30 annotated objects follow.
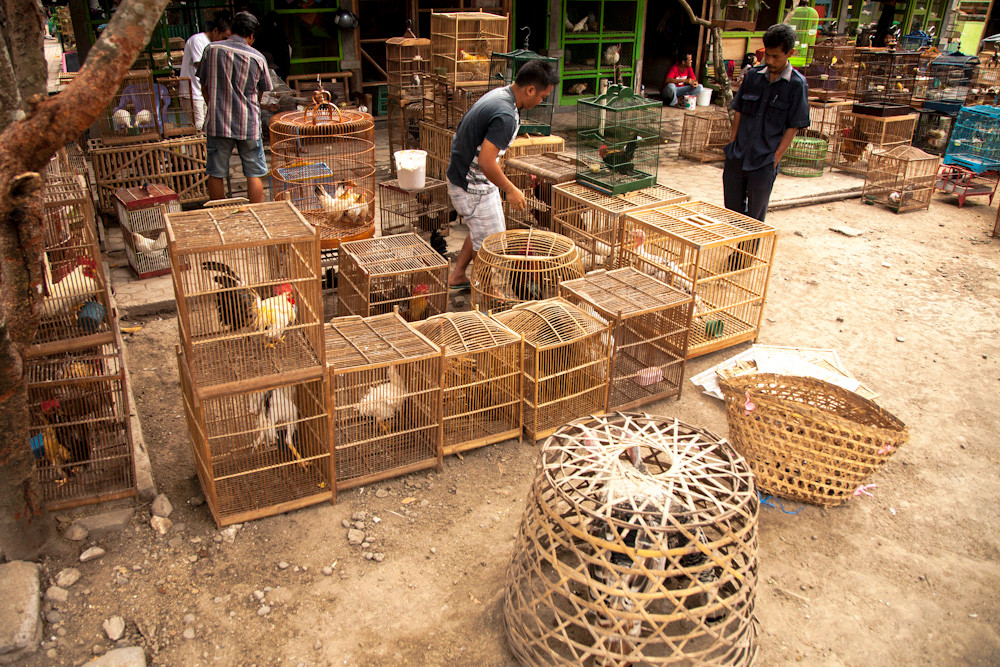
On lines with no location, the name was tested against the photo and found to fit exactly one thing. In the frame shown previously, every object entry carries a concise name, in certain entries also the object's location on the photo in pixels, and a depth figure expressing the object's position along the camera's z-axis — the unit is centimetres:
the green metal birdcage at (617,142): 651
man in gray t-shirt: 547
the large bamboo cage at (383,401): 403
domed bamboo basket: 276
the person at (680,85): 1462
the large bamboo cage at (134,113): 741
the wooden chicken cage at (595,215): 608
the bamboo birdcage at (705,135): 1109
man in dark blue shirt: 617
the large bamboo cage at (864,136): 1062
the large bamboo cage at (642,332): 489
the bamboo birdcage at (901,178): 923
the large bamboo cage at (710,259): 546
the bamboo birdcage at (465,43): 834
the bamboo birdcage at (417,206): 728
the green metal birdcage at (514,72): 788
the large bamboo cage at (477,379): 436
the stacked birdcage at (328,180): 648
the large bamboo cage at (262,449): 382
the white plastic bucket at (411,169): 696
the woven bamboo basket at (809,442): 385
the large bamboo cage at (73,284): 366
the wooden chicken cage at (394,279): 526
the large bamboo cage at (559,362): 446
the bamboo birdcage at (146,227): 633
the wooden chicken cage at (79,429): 373
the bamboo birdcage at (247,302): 345
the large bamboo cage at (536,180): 694
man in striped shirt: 651
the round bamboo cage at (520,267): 538
